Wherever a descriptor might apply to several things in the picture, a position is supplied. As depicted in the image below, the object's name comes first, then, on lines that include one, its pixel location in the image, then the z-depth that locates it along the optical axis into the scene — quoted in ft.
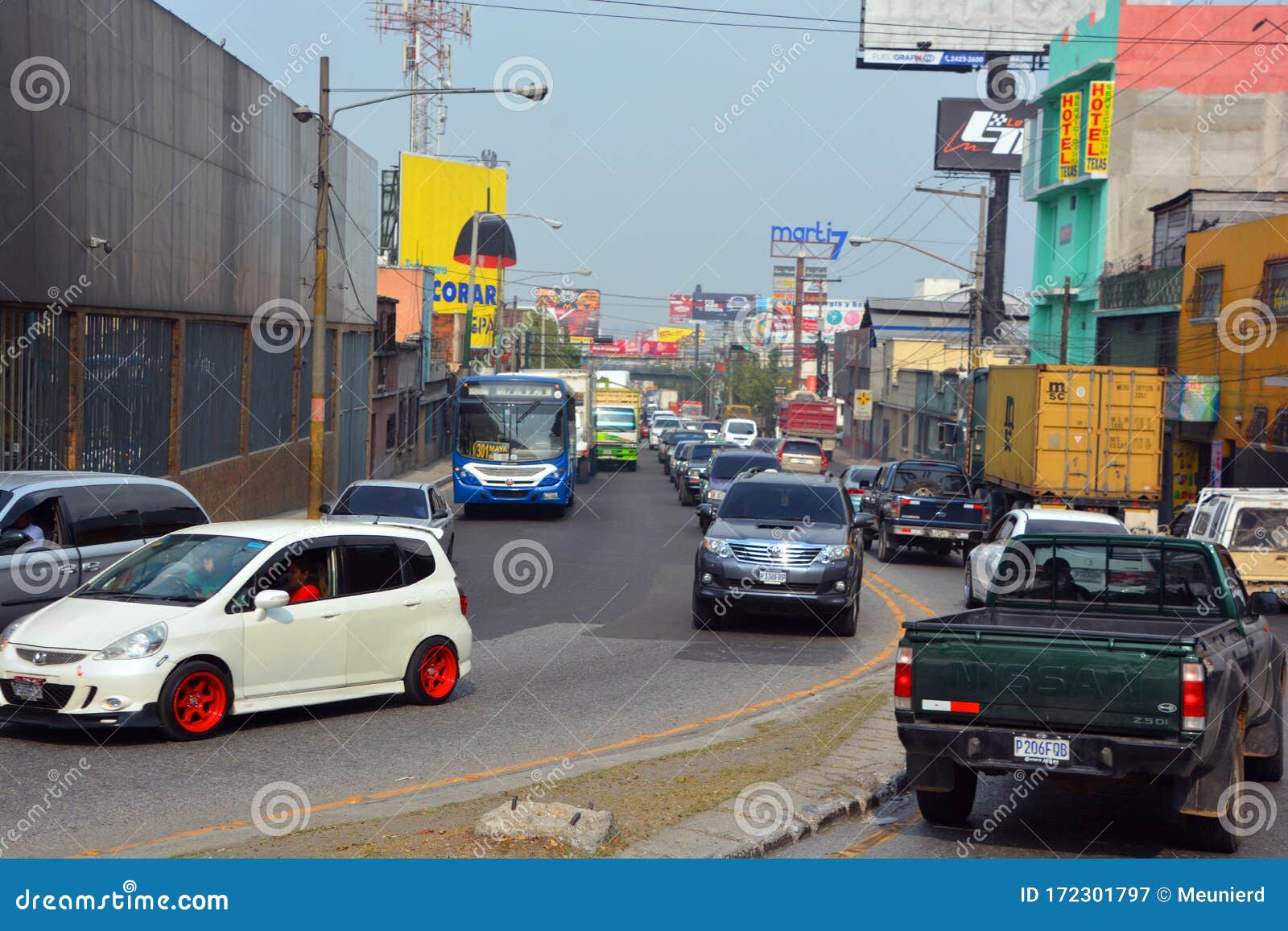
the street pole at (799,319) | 304.50
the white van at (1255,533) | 68.59
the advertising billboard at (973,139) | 268.82
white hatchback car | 32.01
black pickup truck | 88.33
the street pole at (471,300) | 135.44
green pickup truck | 23.59
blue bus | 108.17
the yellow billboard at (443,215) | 284.61
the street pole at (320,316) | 74.38
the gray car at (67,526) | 39.52
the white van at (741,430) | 214.28
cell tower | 311.68
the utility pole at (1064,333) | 142.41
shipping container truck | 88.12
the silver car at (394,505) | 72.38
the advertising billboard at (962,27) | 237.25
